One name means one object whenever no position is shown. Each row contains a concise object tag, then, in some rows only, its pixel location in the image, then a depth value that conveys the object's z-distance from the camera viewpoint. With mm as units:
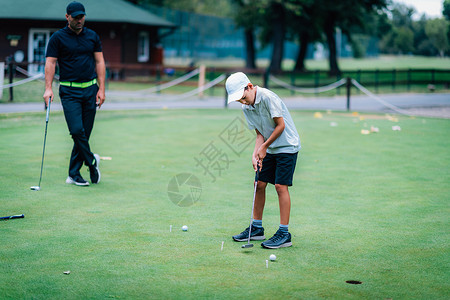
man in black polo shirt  7859
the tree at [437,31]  29172
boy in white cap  5480
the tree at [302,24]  39750
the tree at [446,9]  26725
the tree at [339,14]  41750
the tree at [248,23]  41981
